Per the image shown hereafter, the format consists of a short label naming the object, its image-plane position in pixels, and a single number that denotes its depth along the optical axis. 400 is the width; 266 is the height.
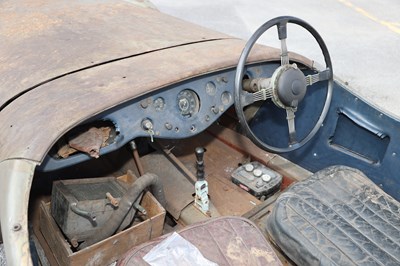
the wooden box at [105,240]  1.71
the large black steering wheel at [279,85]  1.81
